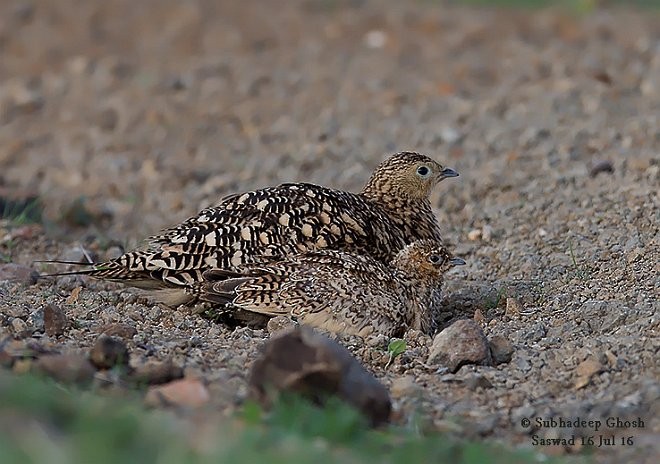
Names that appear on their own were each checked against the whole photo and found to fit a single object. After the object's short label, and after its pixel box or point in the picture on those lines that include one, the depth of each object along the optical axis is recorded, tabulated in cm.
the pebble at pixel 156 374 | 970
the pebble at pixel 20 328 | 1118
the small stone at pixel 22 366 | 932
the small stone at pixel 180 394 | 895
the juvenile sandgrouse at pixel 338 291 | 1225
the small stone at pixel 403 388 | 1016
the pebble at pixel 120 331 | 1134
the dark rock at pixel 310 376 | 906
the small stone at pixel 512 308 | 1279
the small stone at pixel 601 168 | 1703
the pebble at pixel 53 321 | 1148
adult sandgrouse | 1295
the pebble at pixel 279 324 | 1209
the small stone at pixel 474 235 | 1586
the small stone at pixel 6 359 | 947
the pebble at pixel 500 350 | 1140
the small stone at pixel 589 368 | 1057
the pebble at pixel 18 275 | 1407
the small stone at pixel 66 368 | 934
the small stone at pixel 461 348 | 1107
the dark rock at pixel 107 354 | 988
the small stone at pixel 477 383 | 1054
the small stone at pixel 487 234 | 1573
